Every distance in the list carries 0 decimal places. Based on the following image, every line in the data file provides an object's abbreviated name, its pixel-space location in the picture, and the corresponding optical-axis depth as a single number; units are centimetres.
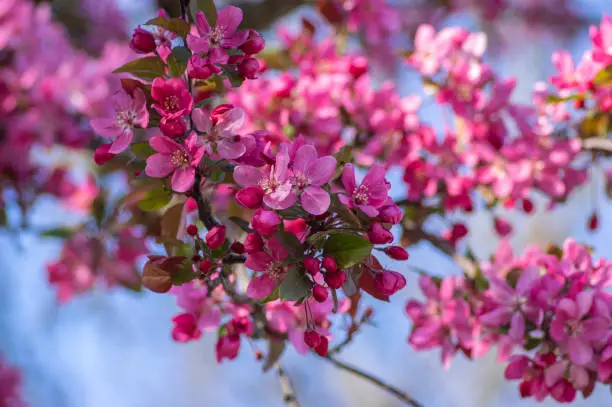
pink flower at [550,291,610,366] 200
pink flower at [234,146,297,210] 189
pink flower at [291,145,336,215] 189
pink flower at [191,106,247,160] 191
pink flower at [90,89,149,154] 192
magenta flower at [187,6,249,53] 192
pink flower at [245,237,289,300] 191
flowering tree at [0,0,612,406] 191
